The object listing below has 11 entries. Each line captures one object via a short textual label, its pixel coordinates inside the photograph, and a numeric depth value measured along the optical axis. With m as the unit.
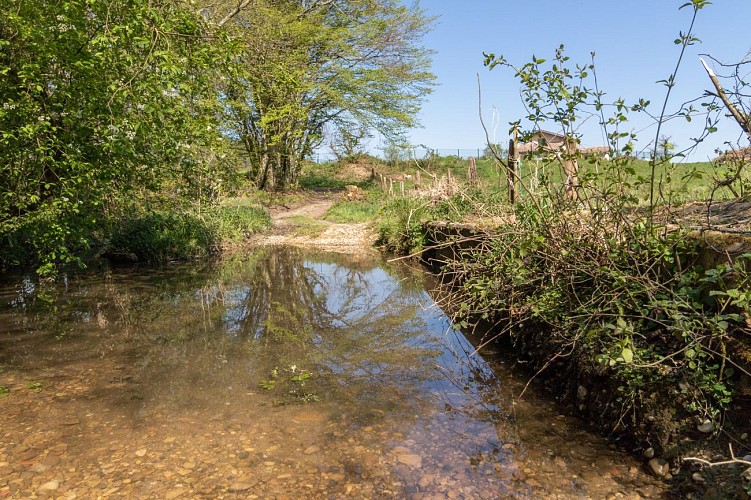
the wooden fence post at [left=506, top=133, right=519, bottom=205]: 5.29
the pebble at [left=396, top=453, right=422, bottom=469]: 3.38
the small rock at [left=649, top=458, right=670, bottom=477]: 3.05
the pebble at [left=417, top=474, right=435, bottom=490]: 3.15
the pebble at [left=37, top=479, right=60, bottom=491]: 3.09
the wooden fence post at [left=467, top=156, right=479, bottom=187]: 14.61
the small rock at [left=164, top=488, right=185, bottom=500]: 3.03
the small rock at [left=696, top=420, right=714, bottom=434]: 2.90
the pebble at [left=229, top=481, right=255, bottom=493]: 3.12
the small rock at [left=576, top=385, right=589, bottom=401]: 3.97
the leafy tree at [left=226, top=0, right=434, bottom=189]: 21.61
